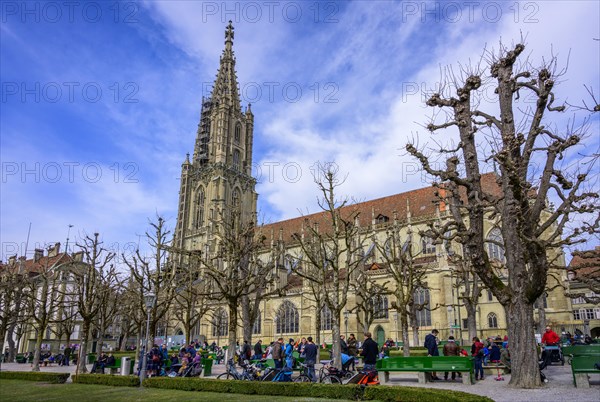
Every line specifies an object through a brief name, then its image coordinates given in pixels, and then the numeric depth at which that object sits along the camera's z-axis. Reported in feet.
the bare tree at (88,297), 73.39
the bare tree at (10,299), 107.65
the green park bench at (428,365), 45.80
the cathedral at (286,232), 126.72
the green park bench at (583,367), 41.37
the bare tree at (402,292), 80.42
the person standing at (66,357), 110.83
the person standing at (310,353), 50.89
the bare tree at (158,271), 83.14
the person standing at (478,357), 52.42
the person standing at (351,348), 73.77
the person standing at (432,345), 56.50
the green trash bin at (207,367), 65.16
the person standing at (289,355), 53.11
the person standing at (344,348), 75.72
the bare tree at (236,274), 71.41
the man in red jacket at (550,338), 65.46
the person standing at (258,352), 72.79
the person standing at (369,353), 46.68
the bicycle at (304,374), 47.60
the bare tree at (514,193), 43.01
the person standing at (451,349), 54.80
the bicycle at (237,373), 48.98
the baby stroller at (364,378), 42.96
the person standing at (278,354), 57.06
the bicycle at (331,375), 45.44
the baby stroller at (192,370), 56.90
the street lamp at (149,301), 61.30
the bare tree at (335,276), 61.11
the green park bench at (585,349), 48.78
